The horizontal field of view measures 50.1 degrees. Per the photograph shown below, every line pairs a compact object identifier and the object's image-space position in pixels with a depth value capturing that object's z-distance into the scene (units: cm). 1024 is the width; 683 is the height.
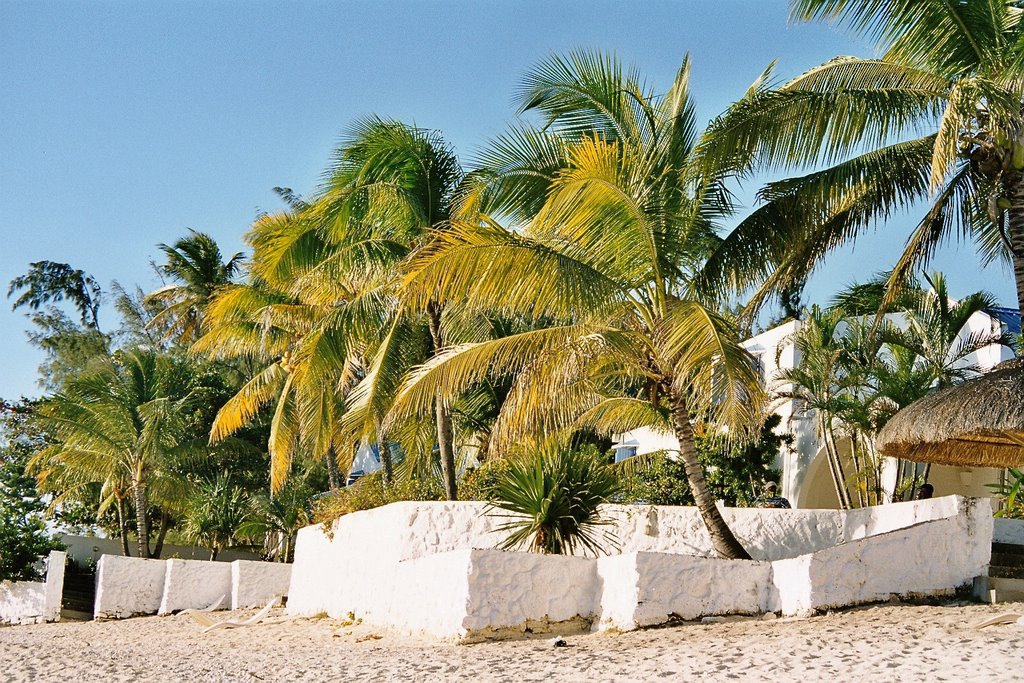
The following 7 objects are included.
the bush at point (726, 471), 1811
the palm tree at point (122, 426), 2447
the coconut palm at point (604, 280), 1153
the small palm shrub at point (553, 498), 1255
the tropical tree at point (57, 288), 4006
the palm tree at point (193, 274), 3302
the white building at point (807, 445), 2123
